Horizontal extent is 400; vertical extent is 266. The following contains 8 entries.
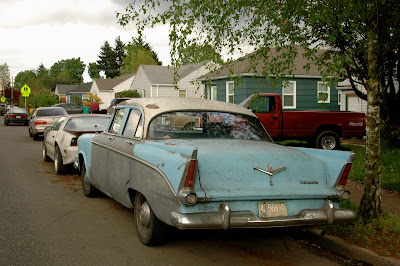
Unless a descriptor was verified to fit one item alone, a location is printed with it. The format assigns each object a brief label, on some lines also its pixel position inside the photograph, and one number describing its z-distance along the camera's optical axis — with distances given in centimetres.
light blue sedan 446
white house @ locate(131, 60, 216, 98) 4503
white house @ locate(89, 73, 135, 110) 6844
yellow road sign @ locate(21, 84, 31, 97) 5575
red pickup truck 1591
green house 2672
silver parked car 2098
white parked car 1010
